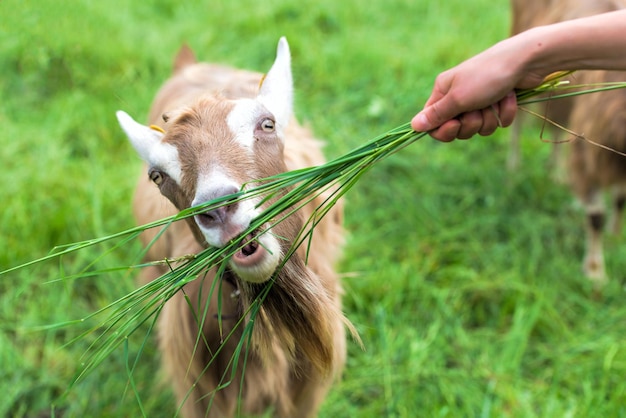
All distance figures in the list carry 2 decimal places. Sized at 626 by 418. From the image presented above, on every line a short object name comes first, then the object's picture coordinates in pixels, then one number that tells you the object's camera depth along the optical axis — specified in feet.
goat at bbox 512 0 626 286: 5.35
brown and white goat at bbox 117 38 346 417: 3.67
